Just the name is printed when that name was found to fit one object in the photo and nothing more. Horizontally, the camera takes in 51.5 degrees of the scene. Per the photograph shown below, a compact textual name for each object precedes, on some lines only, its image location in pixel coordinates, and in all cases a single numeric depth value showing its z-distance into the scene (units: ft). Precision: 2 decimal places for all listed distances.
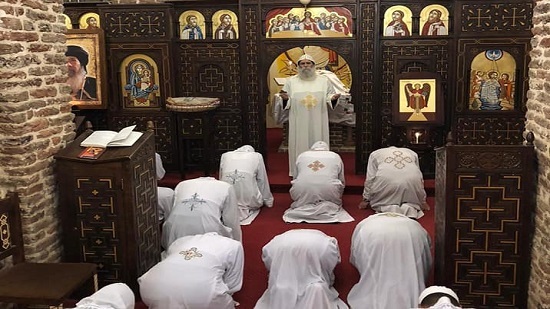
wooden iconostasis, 29.89
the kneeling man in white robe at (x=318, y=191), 25.00
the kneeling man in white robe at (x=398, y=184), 24.86
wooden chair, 13.88
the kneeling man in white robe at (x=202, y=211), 19.47
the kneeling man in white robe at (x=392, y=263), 16.30
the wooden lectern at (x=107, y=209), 17.10
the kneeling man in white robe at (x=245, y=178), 25.99
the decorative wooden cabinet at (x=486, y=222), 16.05
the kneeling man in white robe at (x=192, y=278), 14.96
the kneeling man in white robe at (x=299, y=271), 16.21
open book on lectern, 17.66
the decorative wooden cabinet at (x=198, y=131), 31.73
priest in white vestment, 32.09
